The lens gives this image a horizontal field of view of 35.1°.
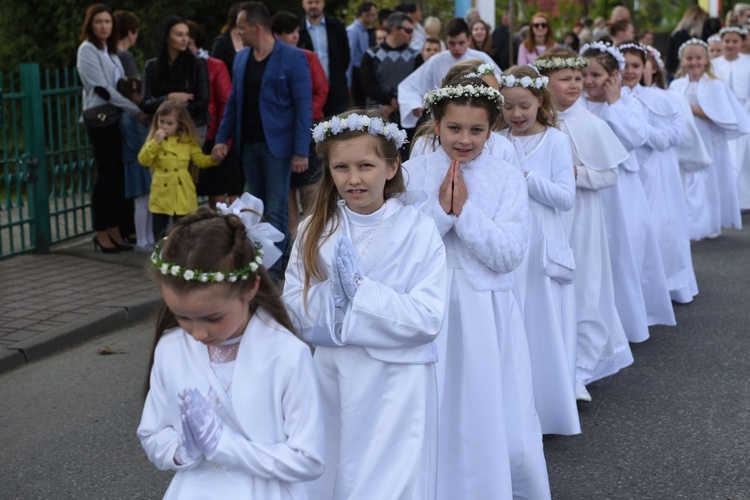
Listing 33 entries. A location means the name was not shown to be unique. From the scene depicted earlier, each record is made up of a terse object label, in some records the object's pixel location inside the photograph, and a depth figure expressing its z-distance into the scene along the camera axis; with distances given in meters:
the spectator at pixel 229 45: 11.05
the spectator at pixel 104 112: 10.12
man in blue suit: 9.03
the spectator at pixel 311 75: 10.30
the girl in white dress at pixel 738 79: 13.49
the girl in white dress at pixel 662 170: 8.34
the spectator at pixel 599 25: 21.82
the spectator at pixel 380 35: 13.55
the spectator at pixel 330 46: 11.73
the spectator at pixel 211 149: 10.12
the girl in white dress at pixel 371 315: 3.75
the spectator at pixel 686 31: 16.89
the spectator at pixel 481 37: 13.68
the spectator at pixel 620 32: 13.40
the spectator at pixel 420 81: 10.12
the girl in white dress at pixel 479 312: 4.51
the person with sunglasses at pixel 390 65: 11.57
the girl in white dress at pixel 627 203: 7.41
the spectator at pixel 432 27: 13.05
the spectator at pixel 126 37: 10.58
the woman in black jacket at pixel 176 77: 10.09
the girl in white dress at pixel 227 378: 3.09
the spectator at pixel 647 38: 20.95
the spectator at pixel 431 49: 11.62
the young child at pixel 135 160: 10.29
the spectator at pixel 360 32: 13.86
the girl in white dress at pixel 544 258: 5.57
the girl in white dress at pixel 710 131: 11.06
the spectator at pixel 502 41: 17.00
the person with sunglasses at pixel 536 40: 14.45
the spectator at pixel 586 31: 19.59
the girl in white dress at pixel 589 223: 6.43
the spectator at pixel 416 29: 12.77
